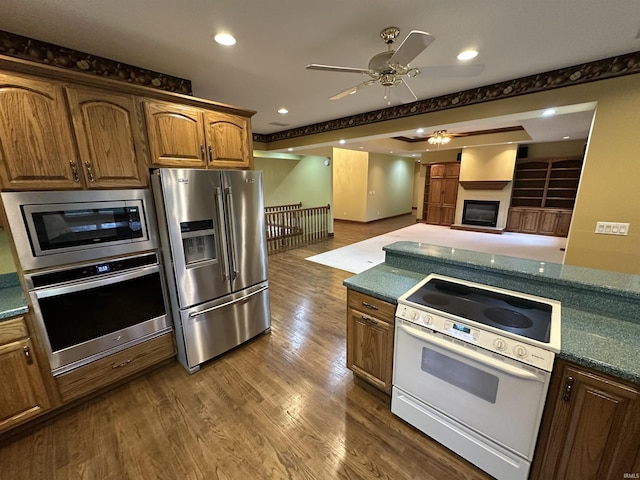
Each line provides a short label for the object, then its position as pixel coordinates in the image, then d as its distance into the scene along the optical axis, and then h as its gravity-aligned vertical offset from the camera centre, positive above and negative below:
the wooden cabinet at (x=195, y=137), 2.04 +0.45
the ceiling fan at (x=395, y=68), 1.79 +0.87
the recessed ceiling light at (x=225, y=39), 1.95 +1.15
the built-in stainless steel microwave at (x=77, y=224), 1.57 -0.23
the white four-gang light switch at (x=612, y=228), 2.59 -0.44
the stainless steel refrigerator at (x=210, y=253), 2.06 -0.57
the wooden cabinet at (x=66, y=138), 1.52 +0.35
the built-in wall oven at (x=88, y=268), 1.62 -0.54
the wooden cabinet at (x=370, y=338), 1.81 -1.11
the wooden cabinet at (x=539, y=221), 7.38 -1.05
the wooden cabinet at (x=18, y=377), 1.60 -1.19
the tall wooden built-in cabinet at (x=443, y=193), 8.88 -0.23
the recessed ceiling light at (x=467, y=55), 2.30 +1.18
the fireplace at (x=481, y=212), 8.11 -0.85
